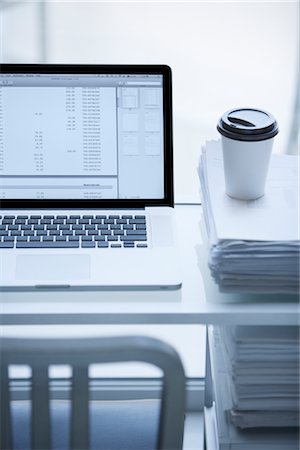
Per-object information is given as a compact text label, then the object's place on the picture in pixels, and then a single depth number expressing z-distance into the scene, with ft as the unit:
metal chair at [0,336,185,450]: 4.87
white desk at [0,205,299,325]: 5.73
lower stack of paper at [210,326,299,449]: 6.00
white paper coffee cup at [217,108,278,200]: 5.99
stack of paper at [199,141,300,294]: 5.72
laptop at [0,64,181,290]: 6.48
